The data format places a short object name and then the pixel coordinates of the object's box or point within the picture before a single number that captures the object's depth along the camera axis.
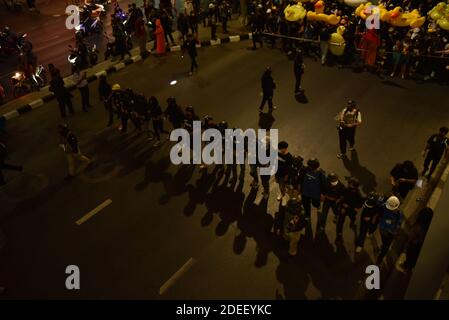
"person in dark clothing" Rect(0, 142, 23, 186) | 10.95
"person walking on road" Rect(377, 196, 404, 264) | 7.40
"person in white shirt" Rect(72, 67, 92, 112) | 13.63
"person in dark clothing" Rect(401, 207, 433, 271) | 7.36
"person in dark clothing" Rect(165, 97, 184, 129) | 11.16
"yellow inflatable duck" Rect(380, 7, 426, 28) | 14.77
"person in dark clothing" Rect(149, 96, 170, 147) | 11.45
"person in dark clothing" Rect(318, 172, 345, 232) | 8.05
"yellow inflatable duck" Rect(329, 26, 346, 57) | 15.60
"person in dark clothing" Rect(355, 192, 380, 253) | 7.67
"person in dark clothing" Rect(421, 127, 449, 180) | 9.13
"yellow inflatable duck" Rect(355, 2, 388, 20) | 15.17
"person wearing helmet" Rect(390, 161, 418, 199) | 8.52
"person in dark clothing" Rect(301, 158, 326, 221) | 8.30
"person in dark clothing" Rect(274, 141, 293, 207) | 8.87
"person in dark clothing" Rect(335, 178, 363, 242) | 7.81
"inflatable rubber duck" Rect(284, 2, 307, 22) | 16.55
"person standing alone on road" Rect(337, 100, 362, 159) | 10.28
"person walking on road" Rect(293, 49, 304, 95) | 13.15
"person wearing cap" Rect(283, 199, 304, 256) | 7.72
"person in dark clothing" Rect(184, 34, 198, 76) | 15.16
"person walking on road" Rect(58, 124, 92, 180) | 10.65
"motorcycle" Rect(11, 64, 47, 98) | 15.46
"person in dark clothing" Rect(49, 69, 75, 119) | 13.15
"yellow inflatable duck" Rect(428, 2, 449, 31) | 14.56
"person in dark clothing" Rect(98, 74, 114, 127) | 12.77
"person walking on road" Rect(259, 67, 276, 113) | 12.31
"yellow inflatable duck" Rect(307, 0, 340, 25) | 15.84
